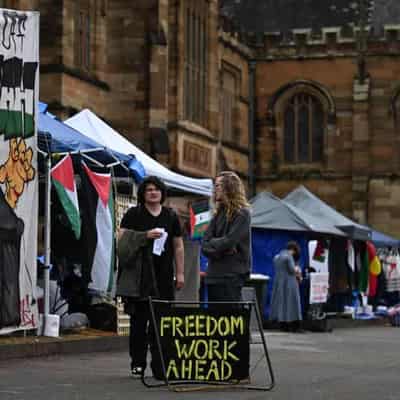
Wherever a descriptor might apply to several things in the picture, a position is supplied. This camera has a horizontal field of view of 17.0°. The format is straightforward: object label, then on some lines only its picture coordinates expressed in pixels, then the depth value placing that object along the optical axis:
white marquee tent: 17.02
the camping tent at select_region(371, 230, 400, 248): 30.47
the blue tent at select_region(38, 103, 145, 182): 14.66
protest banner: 13.65
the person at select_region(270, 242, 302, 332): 21.97
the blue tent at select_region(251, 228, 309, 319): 24.86
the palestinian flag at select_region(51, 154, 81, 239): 14.73
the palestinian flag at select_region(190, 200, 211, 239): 17.81
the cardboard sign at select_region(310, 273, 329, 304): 23.98
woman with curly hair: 10.55
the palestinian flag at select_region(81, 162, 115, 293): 15.21
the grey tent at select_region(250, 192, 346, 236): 24.42
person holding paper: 10.46
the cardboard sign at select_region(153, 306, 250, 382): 9.88
